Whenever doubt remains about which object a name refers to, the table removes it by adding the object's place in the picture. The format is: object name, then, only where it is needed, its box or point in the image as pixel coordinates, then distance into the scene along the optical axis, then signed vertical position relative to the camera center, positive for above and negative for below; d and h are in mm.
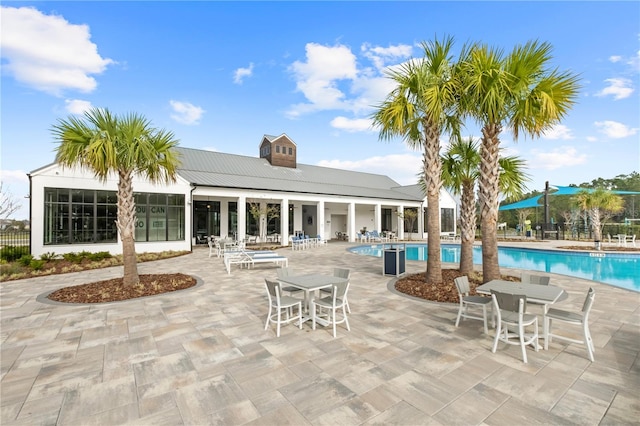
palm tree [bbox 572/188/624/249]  19641 +836
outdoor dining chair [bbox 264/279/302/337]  4648 -1473
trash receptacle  9547 -1541
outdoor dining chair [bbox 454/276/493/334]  4757 -1457
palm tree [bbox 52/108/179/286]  7109 +1878
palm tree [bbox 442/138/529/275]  8984 +1263
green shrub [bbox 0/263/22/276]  9985 -1792
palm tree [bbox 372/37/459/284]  7270 +2986
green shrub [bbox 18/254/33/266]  11016 -1570
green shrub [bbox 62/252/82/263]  12180 -1647
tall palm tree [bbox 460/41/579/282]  6496 +2811
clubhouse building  13555 +1043
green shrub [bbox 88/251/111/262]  12508 -1637
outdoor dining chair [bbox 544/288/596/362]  3730 -1461
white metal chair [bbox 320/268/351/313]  5660 -1185
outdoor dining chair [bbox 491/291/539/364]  3741 -1474
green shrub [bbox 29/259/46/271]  10562 -1688
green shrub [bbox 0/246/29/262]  11841 -1407
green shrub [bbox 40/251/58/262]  12141 -1593
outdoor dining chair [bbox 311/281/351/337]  4796 -1526
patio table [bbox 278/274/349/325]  5020 -1221
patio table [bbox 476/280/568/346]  4023 -1204
